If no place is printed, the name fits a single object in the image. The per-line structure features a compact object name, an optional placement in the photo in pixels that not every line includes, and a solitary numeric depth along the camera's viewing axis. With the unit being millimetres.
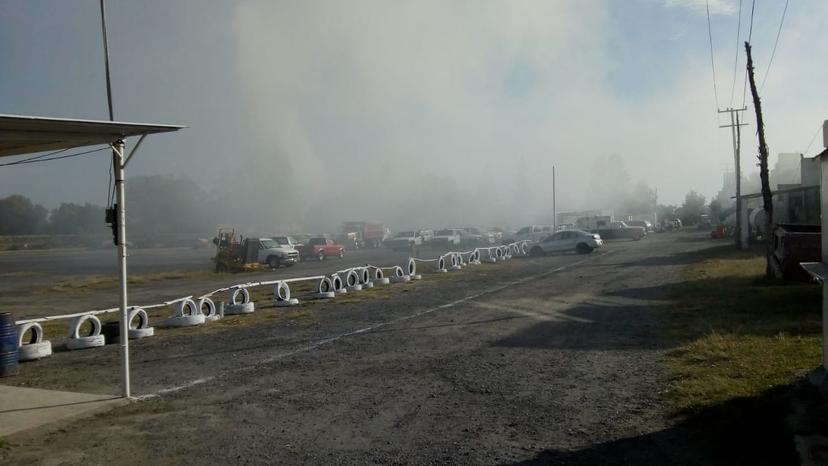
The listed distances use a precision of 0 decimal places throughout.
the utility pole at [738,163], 35438
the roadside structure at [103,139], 7176
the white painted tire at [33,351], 10623
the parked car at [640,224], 67456
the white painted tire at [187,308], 14461
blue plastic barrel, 9299
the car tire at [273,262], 37141
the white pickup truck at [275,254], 37125
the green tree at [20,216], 66375
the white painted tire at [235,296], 16484
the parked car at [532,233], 52594
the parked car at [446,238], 54594
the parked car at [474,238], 56750
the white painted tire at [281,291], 17656
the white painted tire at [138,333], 12727
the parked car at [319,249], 45344
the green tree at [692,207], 117138
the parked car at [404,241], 52550
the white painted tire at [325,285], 19447
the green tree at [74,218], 77938
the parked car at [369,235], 66188
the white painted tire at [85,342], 11758
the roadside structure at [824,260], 7200
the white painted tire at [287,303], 17361
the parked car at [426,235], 55469
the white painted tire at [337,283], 20156
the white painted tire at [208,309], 14969
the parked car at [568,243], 38969
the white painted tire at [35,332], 11055
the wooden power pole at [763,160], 19453
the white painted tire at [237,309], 16094
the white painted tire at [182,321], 14172
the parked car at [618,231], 56031
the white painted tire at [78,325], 11938
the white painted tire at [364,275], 22406
